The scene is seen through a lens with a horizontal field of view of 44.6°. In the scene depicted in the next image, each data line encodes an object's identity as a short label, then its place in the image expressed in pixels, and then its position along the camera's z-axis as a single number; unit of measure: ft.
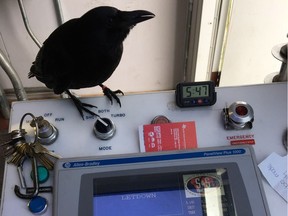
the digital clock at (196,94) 2.33
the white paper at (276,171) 2.13
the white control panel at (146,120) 2.27
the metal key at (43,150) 2.20
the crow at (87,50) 2.52
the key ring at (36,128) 2.23
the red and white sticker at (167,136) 2.25
